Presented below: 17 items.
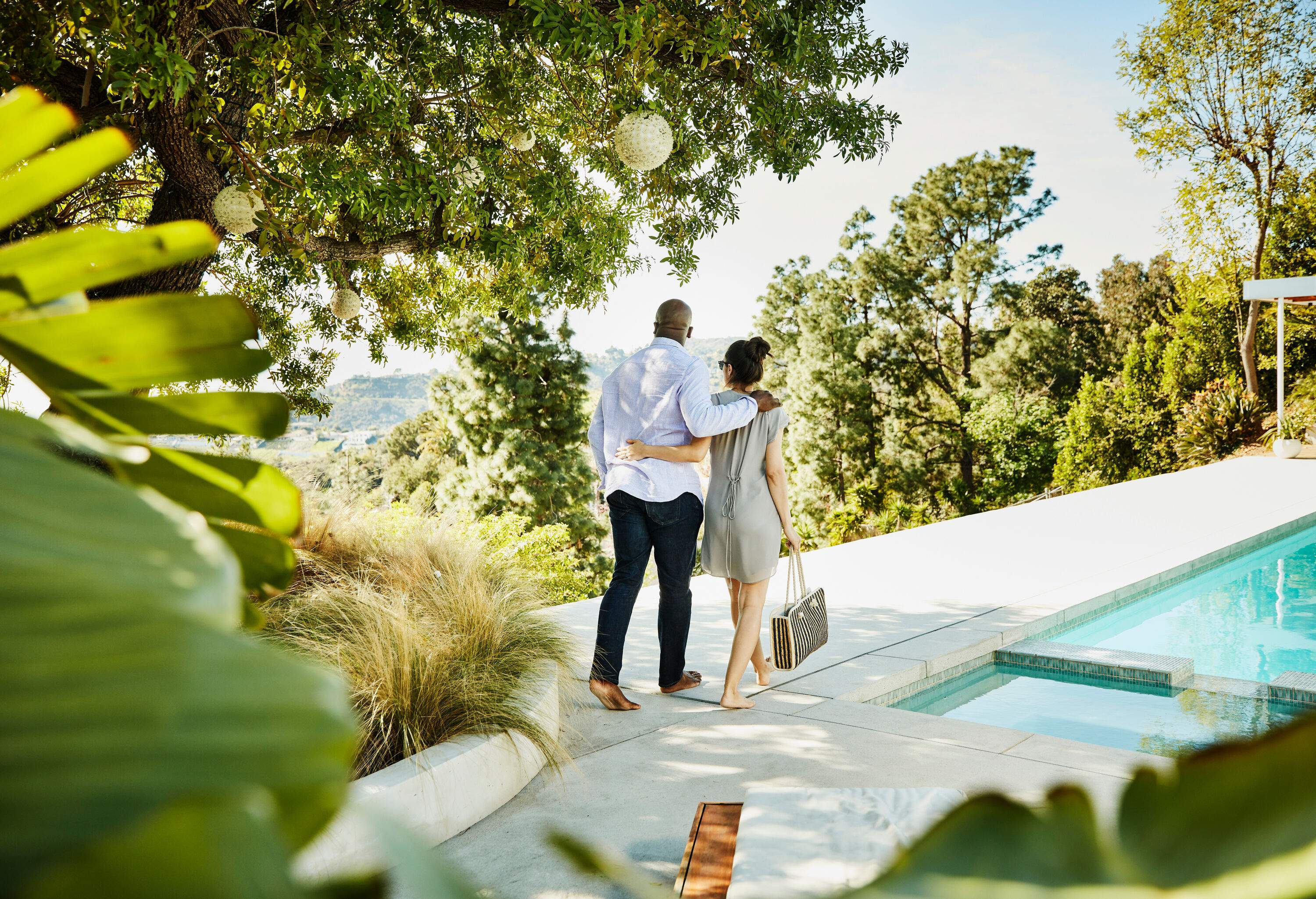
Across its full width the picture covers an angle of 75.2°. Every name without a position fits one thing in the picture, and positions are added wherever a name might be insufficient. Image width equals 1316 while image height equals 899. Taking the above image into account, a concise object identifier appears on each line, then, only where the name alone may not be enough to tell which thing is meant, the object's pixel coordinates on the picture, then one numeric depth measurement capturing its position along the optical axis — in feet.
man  12.72
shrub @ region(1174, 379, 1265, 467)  57.11
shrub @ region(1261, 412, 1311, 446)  52.60
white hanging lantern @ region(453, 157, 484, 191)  15.53
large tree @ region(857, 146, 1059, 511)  79.41
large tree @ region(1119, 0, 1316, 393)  58.70
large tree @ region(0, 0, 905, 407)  12.29
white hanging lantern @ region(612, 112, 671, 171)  13.73
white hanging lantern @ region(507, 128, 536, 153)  18.16
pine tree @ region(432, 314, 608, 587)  74.79
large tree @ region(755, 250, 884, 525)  80.02
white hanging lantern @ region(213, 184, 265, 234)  13.55
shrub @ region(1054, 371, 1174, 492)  60.80
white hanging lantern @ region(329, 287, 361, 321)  19.26
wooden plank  6.78
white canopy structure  52.24
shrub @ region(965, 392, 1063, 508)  71.72
